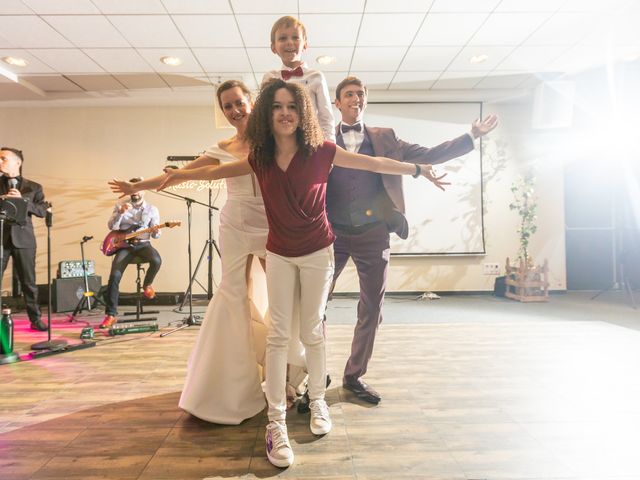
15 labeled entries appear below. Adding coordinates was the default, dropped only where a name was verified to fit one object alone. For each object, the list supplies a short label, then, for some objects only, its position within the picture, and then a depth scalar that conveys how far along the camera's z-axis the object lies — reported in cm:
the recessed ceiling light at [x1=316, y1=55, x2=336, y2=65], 484
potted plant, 544
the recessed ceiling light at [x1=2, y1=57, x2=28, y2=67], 472
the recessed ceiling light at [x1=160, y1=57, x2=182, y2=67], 474
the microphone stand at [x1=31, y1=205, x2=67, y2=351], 304
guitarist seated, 443
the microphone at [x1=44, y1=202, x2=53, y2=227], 299
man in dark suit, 376
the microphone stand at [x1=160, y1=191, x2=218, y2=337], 401
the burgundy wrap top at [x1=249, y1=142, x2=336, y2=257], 158
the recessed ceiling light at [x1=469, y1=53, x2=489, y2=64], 483
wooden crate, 540
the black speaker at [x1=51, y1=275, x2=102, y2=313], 494
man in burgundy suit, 212
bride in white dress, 185
